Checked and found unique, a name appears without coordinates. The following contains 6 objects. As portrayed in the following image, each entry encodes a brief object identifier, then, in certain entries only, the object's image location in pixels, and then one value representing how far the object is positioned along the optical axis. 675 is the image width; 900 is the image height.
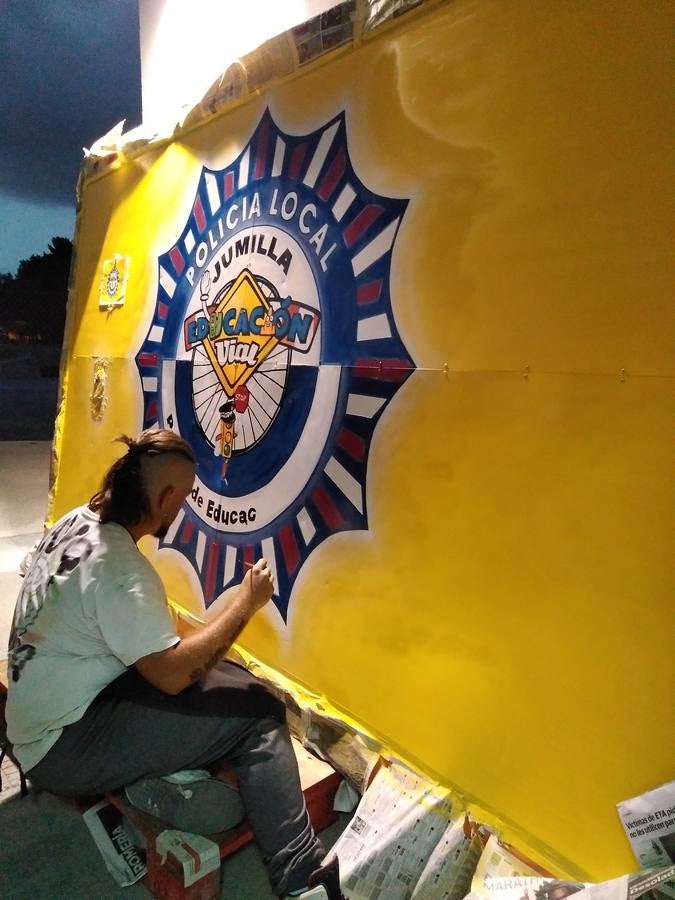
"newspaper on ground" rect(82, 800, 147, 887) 1.61
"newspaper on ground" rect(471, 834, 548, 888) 1.35
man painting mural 1.49
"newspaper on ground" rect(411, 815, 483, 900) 1.41
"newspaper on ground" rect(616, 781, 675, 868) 1.20
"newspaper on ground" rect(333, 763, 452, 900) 1.45
